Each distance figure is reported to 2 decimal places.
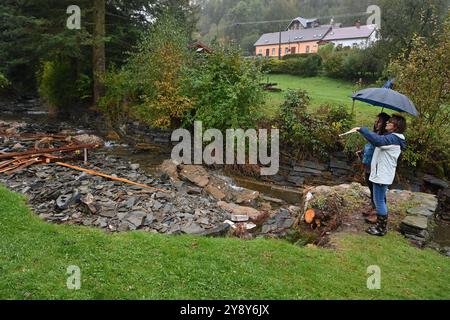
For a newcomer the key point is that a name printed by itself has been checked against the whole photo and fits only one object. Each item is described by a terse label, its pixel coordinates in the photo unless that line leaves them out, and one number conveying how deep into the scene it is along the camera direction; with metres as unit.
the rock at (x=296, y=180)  12.59
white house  45.38
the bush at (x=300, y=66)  29.62
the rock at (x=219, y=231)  7.10
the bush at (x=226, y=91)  13.23
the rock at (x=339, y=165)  12.57
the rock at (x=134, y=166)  12.16
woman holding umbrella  5.75
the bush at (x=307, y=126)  12.84
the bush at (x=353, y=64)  25.06
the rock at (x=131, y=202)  8.39
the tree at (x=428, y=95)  10.77
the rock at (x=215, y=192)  10.66
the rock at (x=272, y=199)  10.97
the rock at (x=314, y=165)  12.84
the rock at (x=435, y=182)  11.31
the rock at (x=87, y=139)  14.41
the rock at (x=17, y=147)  12.47
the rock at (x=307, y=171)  12.80
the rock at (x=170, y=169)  11.63
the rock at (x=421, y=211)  7.12
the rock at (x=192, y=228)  7.09
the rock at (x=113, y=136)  16.66
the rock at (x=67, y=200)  7.69
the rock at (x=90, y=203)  7.72
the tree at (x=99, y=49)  16.62
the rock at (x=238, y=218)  8.61
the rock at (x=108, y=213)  7.69
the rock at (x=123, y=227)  7.02
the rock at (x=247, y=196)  10.61
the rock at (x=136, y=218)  7.38
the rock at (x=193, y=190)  10.48
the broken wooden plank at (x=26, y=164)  10.09
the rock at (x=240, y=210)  9.05
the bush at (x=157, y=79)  14.27
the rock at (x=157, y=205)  8.49
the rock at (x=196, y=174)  11.37
